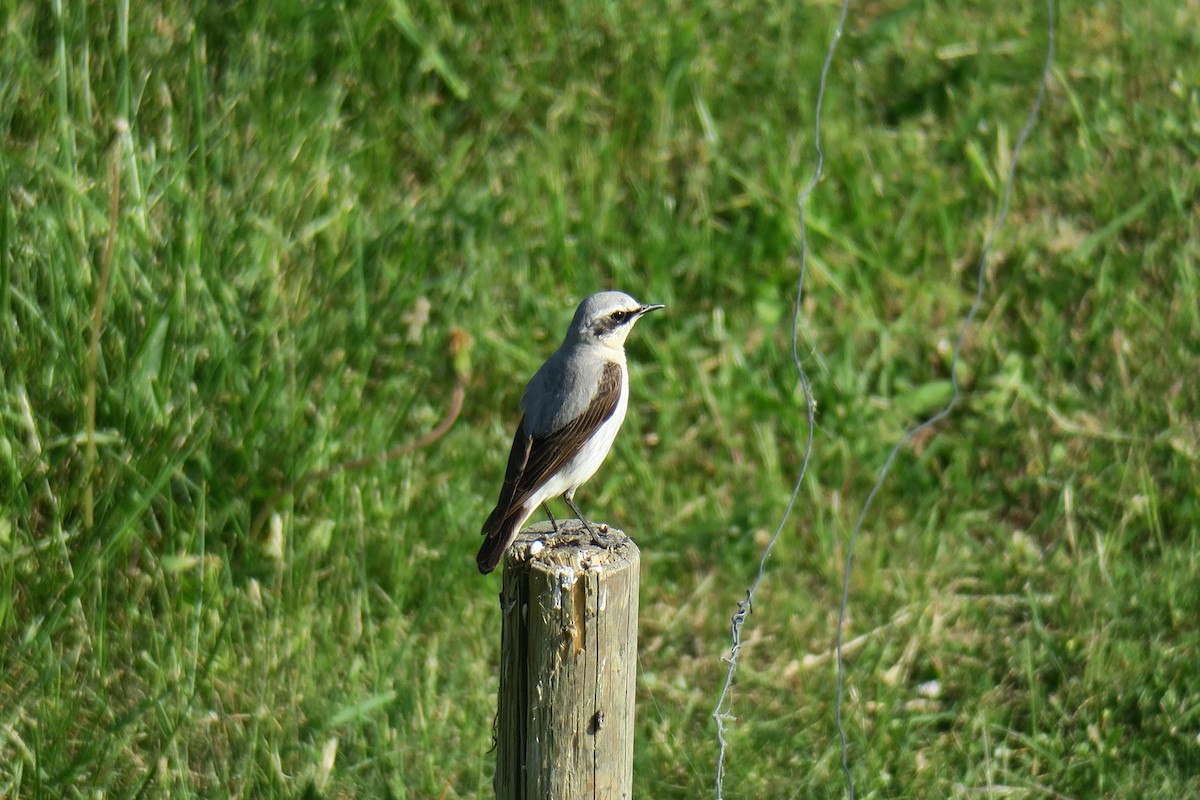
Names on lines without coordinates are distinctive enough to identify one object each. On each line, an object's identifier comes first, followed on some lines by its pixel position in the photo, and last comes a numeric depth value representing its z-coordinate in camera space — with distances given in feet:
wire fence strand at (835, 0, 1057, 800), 28.58
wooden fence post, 20.48
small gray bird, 24.76
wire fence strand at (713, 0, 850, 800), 23.56
